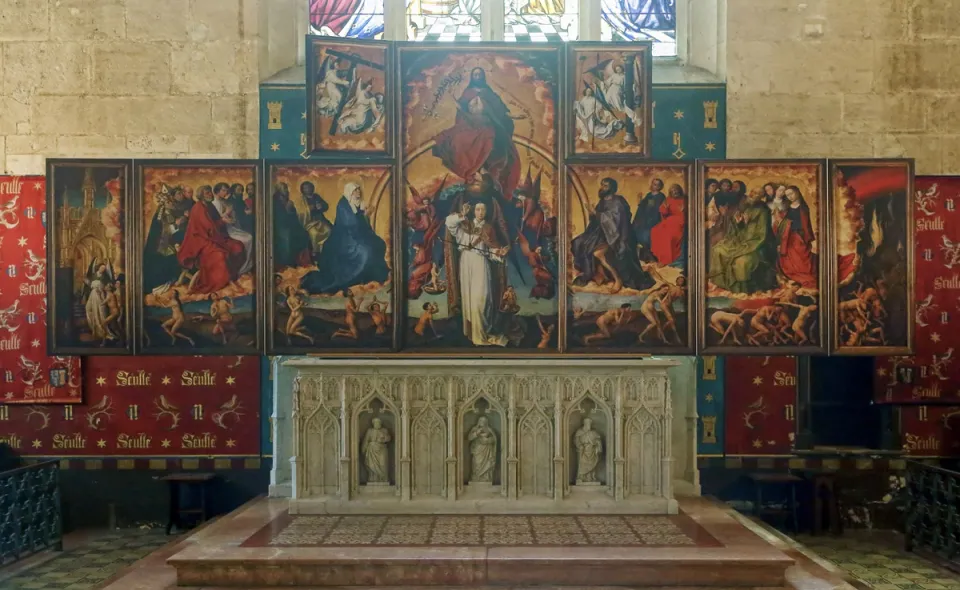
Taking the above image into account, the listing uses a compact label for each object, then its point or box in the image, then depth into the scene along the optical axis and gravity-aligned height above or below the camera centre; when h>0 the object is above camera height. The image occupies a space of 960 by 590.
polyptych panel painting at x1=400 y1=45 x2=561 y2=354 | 7.63 +0.73
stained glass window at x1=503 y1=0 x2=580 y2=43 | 10.24 +2.92
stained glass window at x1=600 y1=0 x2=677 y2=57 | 10.30 +2.88
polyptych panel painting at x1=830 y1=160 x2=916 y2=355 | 7.54 +0.27
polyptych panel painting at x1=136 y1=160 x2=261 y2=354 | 7.59 +0.30
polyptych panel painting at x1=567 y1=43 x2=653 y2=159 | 7.52 +1.50
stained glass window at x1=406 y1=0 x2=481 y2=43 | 10.26 +2.90
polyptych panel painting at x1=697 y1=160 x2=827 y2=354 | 7.60 +0.29
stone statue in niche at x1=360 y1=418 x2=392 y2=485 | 7.87 -1.31
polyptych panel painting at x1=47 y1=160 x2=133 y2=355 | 7.54 +0.29
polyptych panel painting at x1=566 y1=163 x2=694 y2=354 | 7.65 +0.20
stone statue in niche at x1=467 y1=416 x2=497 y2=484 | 7.90 -1.31
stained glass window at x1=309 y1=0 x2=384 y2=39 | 10.32 +2.96
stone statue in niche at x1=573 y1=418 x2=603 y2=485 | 7.88 -1.31
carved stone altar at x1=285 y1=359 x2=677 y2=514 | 7.79 -1.18
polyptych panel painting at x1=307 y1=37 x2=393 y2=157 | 7.48 +1.53
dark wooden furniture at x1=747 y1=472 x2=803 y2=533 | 8.94 -1.90
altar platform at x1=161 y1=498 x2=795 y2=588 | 6.42 -1.80
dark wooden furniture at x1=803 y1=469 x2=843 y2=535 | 9.13 -2.03
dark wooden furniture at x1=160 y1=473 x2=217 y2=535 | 8.95 -1.86
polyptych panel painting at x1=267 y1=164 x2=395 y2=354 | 7.64 +0.28
